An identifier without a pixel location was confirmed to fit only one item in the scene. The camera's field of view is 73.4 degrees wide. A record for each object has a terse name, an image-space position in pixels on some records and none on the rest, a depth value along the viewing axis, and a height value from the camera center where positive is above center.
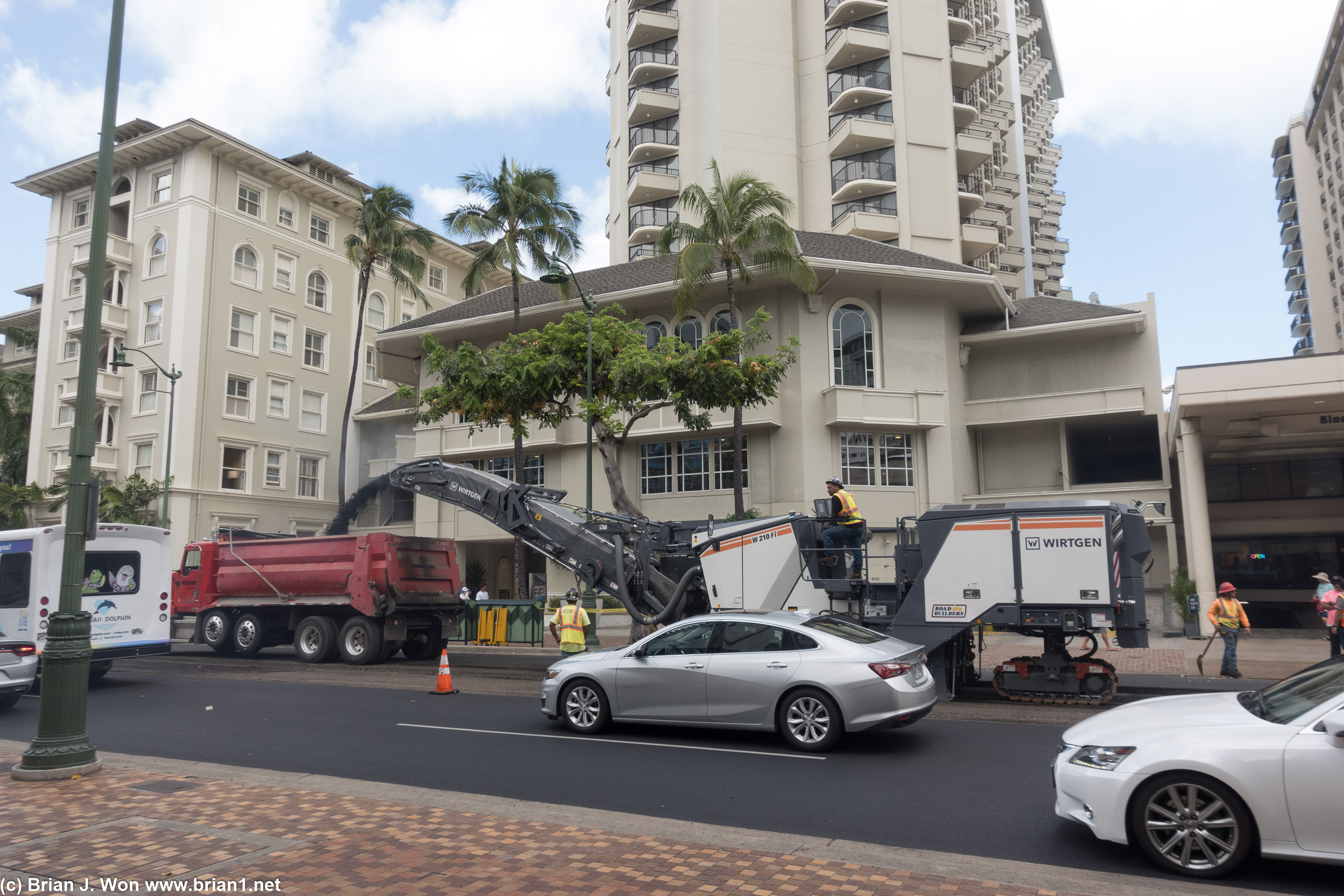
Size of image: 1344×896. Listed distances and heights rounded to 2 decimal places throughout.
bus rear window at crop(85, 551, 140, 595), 15.23 +0.30
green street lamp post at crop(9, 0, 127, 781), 7.57 -0.30
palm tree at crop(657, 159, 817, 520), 24.52 +9.44
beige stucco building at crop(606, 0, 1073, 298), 40.25 +21.74
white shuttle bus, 14.64 +0.07
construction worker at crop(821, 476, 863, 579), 12.59 +0.73
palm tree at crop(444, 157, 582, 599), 27.91 +11.32
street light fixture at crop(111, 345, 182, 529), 30.14 +7.43
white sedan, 4.87 -1.13
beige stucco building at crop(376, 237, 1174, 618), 29.64 +5.90
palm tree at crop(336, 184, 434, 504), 37.19 +14.29
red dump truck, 18.30 -0.14
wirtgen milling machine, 11.40 +0.04
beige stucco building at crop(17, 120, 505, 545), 40.25 +12.50
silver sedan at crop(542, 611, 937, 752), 8.75 -0.99
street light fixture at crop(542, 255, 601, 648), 20.83 +6.75
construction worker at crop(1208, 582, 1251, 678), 14.77 -0.64
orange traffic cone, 13.95 -1.45
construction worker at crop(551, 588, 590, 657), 14.30 -0.65
